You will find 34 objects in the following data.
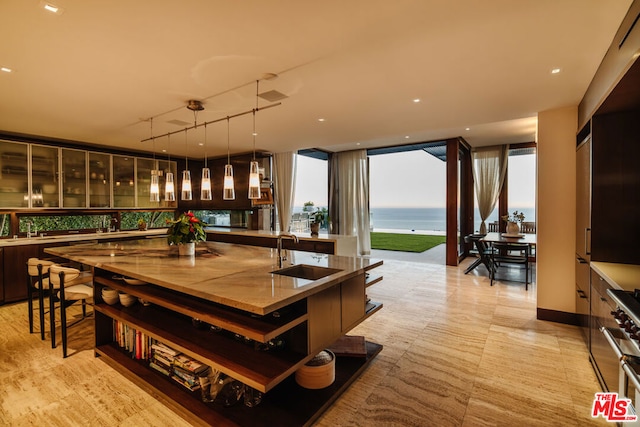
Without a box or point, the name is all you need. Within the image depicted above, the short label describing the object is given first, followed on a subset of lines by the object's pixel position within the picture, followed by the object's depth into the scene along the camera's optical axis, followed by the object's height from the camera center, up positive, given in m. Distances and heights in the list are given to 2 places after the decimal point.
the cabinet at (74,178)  4.96 +0.56
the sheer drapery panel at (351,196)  7.65 +0.35
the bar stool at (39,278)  3.02 -0.72
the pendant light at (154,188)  3.49 +0.27
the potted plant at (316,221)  4.89 -0.20
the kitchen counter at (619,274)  1.82 -0.47
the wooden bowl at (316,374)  2.13 -1.21
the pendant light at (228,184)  3.00 +0.26
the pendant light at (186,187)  3.28 +0.26
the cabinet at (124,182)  5.62 +0.56
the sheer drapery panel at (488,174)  7.16 +0.84
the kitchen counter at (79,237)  4.32 -0.44
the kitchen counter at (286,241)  4.54 -0.51
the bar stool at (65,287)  2.70 -0.77
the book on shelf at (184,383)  2.12 -1.27
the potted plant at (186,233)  2.91 -0.23
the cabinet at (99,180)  5.29 +0.56
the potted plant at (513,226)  5.46 -0.34
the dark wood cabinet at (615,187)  2.36 +0.16
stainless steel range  1.40 -0.74
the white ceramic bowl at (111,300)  2.72 -0.83
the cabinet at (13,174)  4.36 +0.56
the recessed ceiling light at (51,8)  1.59 +1.12
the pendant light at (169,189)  3.29 +0.24
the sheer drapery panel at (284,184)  6.71 +0.59
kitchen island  1.70 -0.77
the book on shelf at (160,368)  2.31 -1.26
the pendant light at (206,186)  3.06 +0.25
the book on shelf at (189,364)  2.10 -1.12
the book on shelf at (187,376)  2.12 -1.21
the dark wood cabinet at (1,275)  4.14 -0.90
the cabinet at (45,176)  4.64 +0.56
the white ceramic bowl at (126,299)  2.60 -0.79
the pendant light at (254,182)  2.79 +0.26
